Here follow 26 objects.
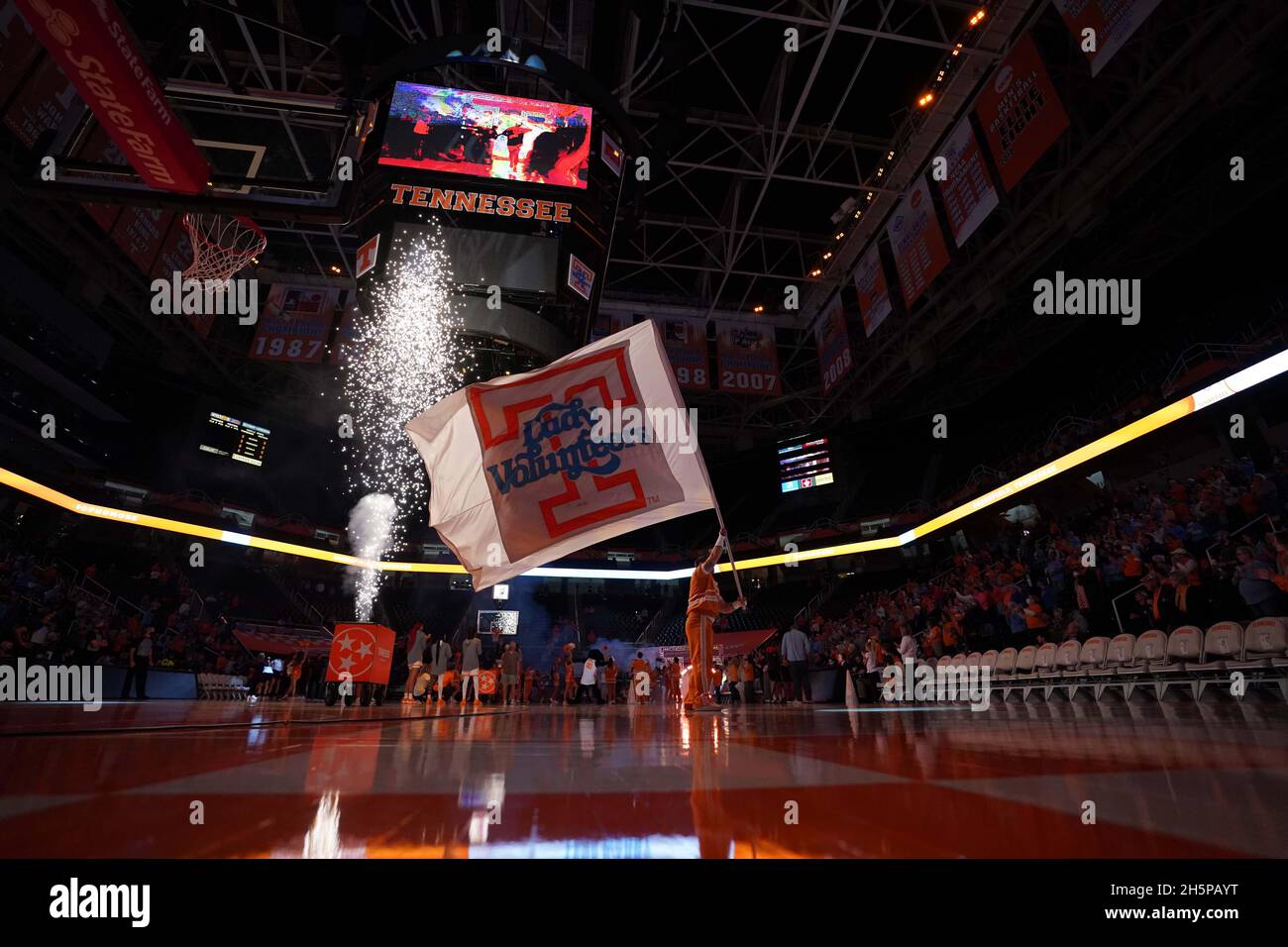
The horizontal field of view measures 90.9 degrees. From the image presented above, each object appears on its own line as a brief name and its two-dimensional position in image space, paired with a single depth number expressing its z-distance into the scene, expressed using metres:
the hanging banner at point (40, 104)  9.50
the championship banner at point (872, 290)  14.85
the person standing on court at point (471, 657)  12.61
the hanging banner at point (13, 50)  9.12
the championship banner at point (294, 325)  16.48
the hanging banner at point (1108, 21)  8.32
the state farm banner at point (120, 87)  4.95
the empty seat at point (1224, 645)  6.43
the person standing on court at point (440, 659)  13.39
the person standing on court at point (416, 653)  12.38
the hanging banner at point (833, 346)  16.89
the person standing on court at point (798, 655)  11.73
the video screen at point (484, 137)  9.86
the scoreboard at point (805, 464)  27.05
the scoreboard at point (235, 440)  24.66
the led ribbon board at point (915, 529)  12.52
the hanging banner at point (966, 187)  11.36
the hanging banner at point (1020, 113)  9.94
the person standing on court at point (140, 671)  12.10
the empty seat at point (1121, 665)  7.43
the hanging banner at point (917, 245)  12.89
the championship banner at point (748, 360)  18.41
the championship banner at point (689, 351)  17.86
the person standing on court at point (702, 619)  7.09
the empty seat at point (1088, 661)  7.87
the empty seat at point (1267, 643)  6.03
